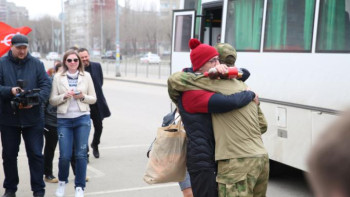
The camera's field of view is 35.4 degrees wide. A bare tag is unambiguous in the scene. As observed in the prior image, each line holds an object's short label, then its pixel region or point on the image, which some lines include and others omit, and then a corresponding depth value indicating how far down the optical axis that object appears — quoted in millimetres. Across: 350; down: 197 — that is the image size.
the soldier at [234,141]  3633
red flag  8859
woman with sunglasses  6262
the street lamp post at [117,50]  37562
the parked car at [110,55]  75850
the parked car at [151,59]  61450
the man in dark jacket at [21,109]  6051
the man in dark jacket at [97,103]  7957
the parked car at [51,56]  87788
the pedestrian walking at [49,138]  7340
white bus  5859
